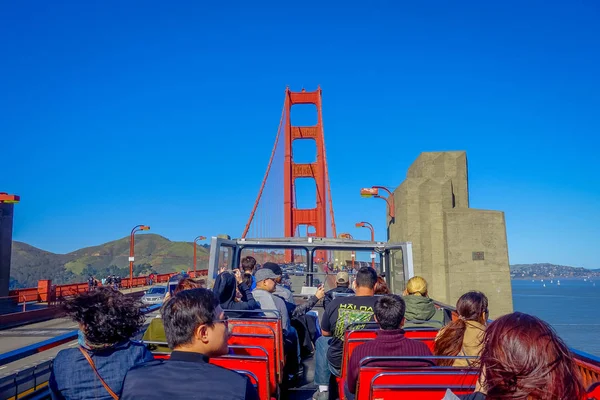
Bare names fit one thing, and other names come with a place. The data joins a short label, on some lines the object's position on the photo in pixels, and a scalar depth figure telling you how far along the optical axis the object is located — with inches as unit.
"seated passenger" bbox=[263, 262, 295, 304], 237.3
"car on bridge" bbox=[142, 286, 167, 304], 1028.5
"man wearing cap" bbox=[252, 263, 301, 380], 225.0
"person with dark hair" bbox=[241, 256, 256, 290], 279.9
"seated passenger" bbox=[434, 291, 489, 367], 140.3
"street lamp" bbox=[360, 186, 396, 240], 931.3
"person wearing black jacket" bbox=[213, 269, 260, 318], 210.8
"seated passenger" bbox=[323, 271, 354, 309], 255.0
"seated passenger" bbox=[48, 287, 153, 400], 101.4
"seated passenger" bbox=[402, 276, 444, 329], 195.6
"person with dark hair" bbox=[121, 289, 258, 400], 75.4
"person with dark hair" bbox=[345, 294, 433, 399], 141.8
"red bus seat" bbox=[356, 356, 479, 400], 114.2
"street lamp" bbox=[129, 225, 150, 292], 1486.2
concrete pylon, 883.4
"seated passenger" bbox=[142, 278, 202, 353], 153.6
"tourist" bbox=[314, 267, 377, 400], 185.9
